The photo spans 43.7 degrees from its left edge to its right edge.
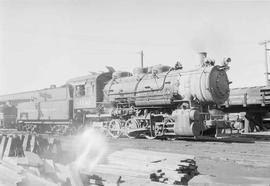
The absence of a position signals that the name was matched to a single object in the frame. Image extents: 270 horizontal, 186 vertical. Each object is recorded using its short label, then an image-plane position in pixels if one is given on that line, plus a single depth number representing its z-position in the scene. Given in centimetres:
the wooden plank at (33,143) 812
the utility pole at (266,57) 3191
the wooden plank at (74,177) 552
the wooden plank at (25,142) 819
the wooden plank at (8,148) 803
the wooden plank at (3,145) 821
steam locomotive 1415
